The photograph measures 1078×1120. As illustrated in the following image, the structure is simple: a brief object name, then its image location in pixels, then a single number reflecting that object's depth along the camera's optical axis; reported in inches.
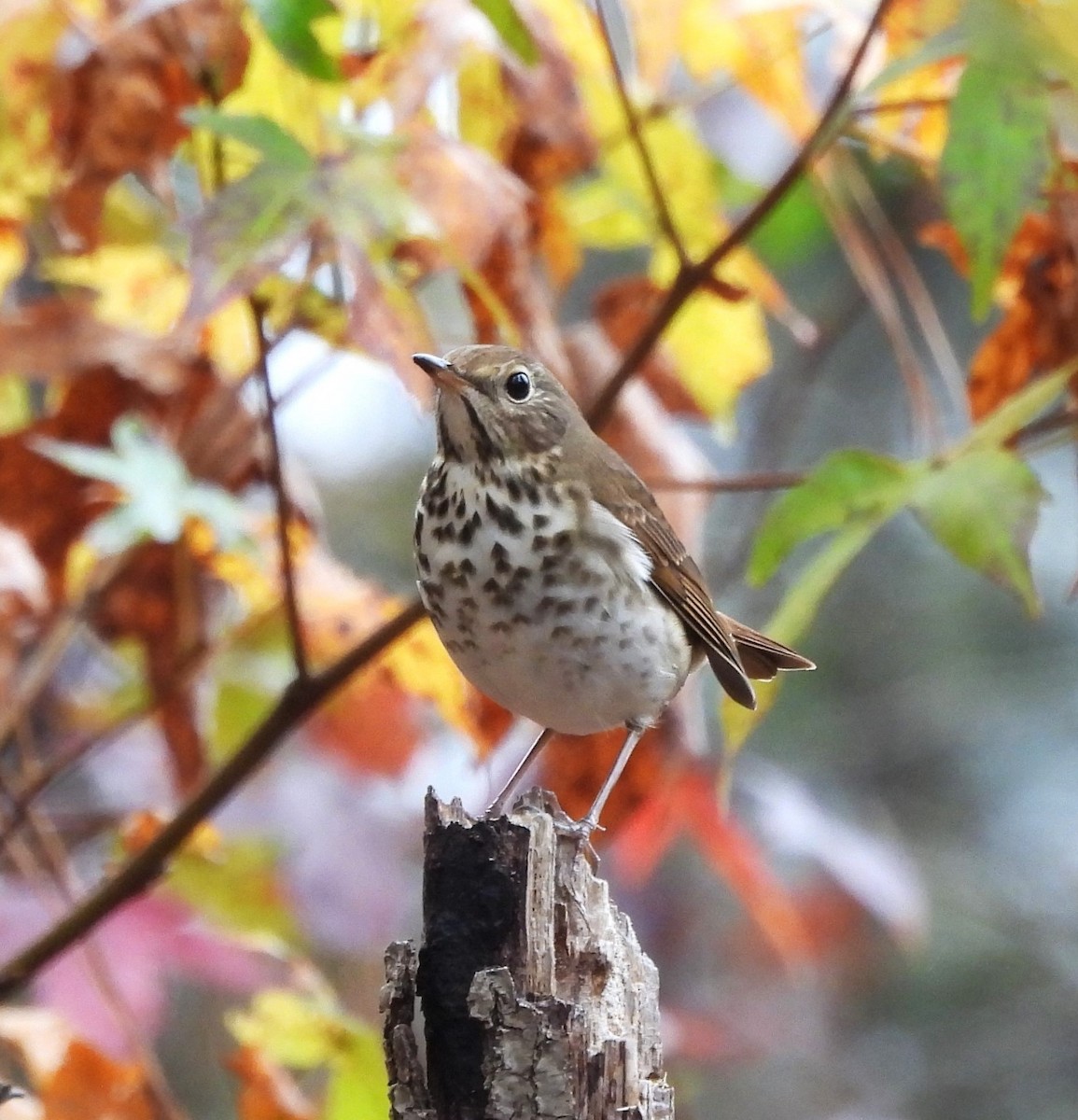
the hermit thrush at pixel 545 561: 185.8
